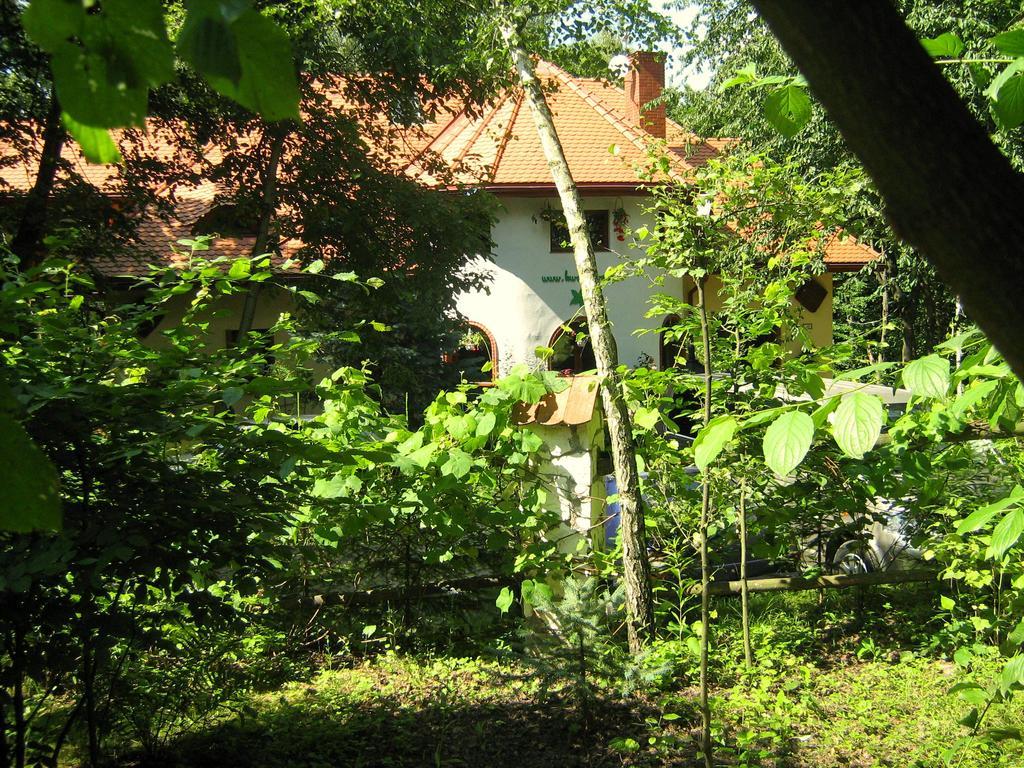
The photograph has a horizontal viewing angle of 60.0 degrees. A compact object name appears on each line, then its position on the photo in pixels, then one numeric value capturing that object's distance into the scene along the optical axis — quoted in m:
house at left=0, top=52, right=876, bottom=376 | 18.55
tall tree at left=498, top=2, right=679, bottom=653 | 4.98
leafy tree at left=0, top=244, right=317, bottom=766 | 2.72
